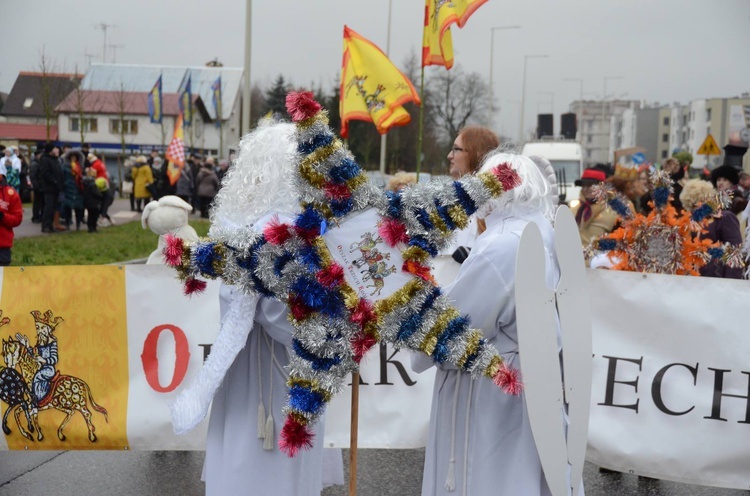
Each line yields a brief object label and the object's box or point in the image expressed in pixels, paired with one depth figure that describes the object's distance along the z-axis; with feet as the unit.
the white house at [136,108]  252.01
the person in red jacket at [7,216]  32.45
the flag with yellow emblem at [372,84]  44.55
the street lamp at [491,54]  173.88
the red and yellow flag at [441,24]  40.86
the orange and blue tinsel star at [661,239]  17.53
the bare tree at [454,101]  234.17
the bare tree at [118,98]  240.32
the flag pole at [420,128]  45.91
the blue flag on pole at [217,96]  161.67
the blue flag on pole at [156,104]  151.62
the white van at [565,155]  97.25
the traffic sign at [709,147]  74.02
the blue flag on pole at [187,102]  138.76
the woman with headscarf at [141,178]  92.07
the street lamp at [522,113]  238.68
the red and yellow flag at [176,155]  83.66
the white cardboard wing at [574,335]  10.73
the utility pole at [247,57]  75.66
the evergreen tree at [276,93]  215.10
